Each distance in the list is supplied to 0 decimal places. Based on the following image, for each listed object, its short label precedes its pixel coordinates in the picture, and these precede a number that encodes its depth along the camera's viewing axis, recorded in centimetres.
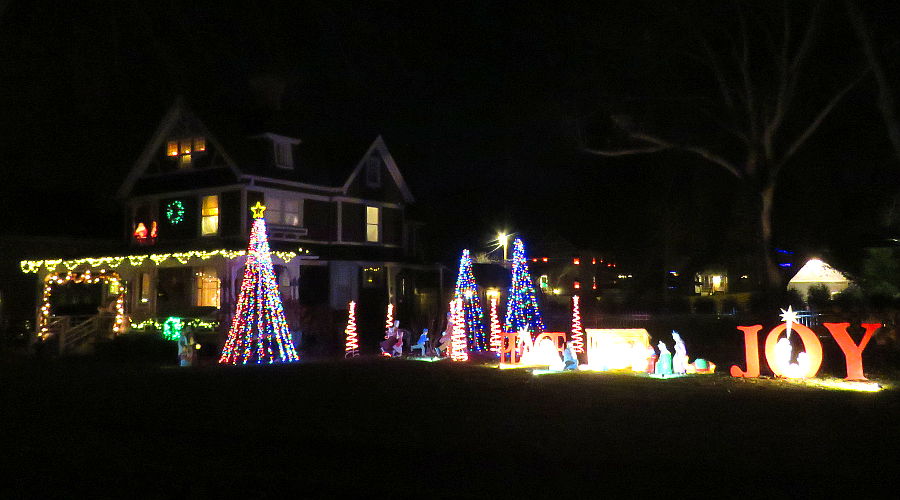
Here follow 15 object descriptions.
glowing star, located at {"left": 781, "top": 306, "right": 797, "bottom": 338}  1453
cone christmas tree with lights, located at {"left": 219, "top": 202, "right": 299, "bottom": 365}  2128
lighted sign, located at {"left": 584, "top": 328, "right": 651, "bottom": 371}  1720
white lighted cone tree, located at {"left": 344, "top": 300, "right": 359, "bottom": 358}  2273
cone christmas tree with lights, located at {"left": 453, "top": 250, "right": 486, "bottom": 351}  2338
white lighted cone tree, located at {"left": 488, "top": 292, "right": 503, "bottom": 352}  2278
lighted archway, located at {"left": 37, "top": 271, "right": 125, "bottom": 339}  2728
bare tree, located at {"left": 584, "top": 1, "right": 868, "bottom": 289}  2309
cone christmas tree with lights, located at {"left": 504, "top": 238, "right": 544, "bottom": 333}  2291
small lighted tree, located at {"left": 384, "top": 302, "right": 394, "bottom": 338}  2358
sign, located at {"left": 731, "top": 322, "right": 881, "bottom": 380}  1407
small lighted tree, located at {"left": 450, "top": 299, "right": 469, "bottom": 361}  2105
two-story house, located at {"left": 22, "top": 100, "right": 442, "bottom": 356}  2950
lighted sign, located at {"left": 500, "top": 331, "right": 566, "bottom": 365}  1873
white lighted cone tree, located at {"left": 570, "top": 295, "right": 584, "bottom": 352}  2106
